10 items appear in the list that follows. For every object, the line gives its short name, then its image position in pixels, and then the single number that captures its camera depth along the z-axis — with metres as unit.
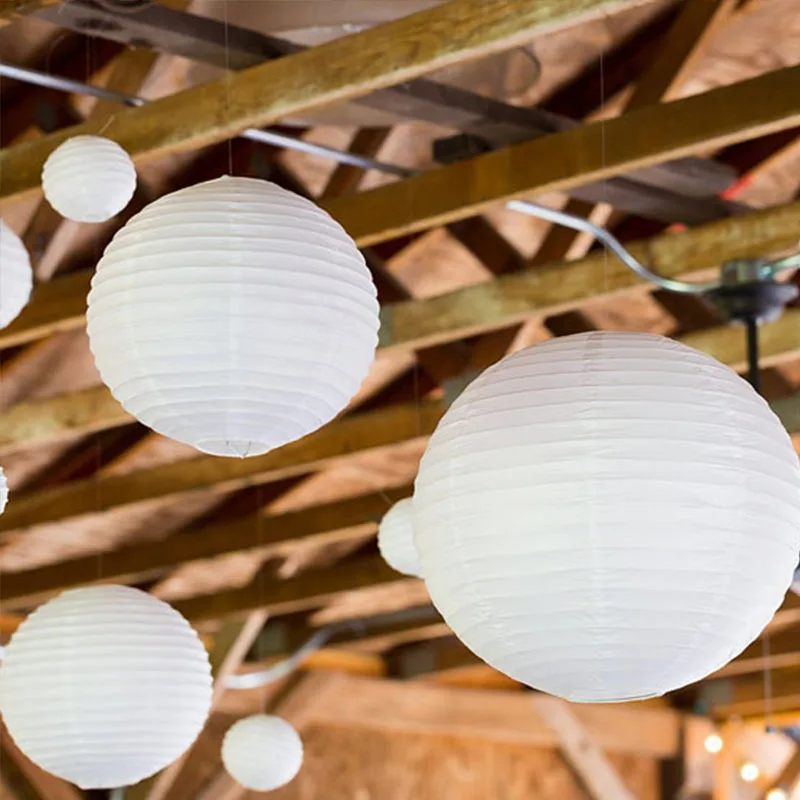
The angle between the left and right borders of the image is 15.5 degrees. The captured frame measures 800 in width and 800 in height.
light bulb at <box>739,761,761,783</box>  17.64
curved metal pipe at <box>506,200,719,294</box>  8.21
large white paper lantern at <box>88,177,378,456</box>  4.36
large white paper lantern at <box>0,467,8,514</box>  5.54
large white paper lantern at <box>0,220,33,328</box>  6.20
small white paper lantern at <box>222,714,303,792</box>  10.10
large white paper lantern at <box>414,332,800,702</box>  3.67
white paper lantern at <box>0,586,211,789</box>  6.13
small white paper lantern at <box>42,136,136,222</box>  6.38
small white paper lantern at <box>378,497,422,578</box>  7.70
